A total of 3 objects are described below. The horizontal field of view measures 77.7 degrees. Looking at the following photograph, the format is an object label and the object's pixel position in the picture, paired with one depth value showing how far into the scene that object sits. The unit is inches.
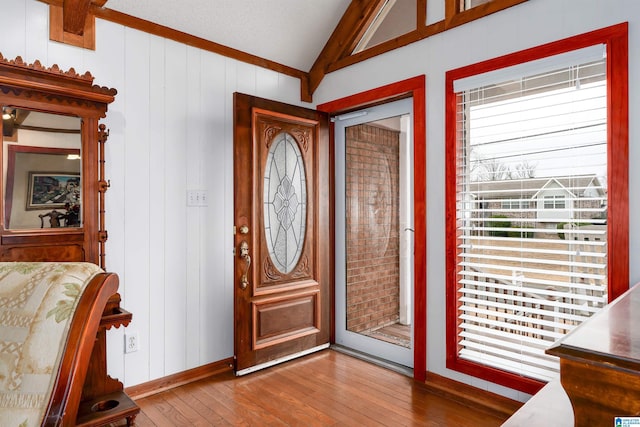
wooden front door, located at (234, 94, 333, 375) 112.3
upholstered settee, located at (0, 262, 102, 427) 38.9
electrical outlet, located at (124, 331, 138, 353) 99.9
